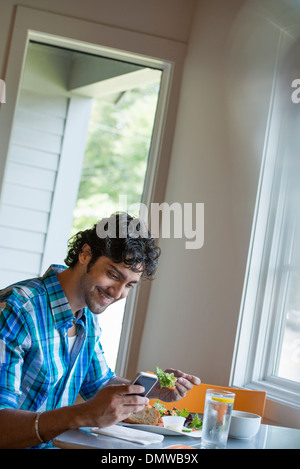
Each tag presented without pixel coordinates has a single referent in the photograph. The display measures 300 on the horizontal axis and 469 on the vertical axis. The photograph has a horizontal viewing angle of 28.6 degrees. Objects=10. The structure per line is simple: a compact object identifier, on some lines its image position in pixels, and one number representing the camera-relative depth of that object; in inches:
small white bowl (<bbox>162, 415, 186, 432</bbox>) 62.4
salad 65.1
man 54.9
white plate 59.7
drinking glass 56.4
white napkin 55.1
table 51.1
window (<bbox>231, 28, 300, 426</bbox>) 96.2
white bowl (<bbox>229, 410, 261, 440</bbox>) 61.1
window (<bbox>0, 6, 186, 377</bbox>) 120.5
